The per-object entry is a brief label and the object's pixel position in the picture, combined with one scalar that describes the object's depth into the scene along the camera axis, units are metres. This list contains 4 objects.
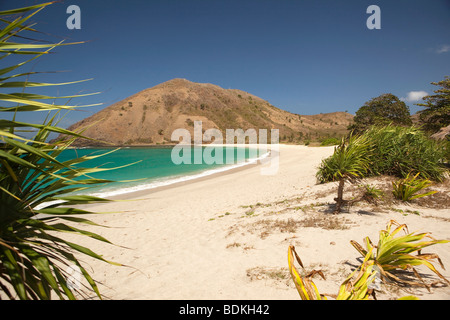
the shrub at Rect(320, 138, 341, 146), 36.27
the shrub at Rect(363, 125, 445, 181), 7.32
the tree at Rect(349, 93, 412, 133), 29.25
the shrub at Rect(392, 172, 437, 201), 5.46
